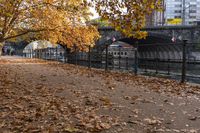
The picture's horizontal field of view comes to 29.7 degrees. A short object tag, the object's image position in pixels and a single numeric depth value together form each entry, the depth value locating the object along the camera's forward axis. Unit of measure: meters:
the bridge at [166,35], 63.59
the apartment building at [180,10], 133.11
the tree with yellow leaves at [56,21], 18.78
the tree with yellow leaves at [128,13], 8.58
